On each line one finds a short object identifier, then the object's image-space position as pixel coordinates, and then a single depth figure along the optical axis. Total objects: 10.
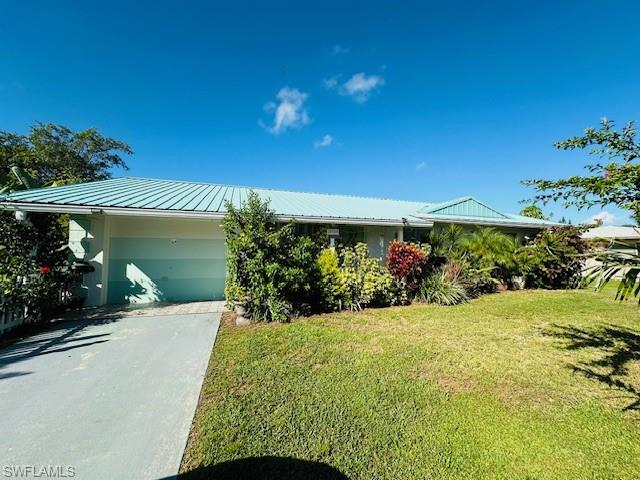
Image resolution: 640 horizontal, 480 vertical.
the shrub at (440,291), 9.70
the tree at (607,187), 3.00
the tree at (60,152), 22.20
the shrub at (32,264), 5.84
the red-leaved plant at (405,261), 9.25
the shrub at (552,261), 13.08
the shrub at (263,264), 7.00
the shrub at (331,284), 8.28
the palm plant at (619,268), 2.92
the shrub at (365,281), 8.68
